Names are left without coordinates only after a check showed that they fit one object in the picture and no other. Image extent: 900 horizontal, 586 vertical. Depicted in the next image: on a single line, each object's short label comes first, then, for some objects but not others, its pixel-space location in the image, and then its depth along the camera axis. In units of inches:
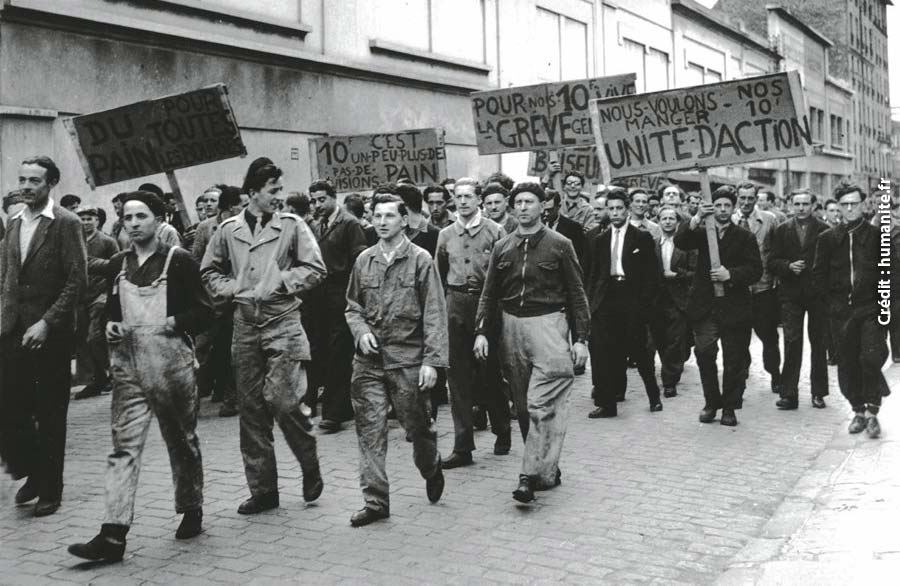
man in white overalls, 237.8
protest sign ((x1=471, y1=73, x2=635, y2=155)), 530.9
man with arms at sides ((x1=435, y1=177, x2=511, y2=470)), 326.6
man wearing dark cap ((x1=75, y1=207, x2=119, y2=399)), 441.7
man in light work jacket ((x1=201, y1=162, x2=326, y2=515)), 257.9
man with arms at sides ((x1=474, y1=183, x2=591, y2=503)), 274.8
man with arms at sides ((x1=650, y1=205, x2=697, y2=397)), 453.1
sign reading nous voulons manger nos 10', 390.0
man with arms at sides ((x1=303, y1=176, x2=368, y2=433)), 372.8
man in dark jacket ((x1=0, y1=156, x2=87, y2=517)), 265.4
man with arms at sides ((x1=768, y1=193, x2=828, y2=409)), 407.2
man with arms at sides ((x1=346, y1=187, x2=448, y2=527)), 258.1
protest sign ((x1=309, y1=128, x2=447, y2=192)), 534.3
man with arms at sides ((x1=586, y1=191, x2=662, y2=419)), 401.7
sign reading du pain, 370.3
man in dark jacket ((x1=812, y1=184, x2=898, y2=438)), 347.3
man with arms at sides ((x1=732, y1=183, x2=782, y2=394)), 431.2
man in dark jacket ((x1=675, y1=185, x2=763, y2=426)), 377.4
